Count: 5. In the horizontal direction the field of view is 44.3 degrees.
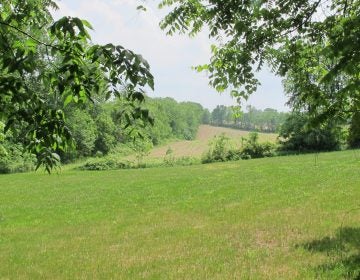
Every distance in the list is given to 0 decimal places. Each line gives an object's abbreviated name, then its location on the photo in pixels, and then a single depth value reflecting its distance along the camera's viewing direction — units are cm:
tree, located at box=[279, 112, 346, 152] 5703
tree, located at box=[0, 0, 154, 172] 331
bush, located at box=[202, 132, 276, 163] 5557
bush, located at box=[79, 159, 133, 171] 5379
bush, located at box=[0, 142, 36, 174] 5591
